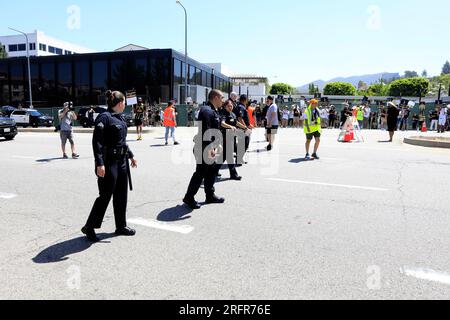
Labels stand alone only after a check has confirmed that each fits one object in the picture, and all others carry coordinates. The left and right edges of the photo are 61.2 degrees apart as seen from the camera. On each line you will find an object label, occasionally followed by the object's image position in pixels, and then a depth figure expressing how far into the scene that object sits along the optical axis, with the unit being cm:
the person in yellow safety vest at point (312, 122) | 1059
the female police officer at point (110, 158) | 433
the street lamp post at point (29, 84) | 3806
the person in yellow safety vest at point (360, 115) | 2388
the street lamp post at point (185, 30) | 2982
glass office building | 3541
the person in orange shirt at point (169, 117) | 1517
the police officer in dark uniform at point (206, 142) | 585
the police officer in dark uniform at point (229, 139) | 743
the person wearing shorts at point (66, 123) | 1125
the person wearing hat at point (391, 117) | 1574
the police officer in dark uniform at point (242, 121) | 966
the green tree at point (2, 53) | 7219
